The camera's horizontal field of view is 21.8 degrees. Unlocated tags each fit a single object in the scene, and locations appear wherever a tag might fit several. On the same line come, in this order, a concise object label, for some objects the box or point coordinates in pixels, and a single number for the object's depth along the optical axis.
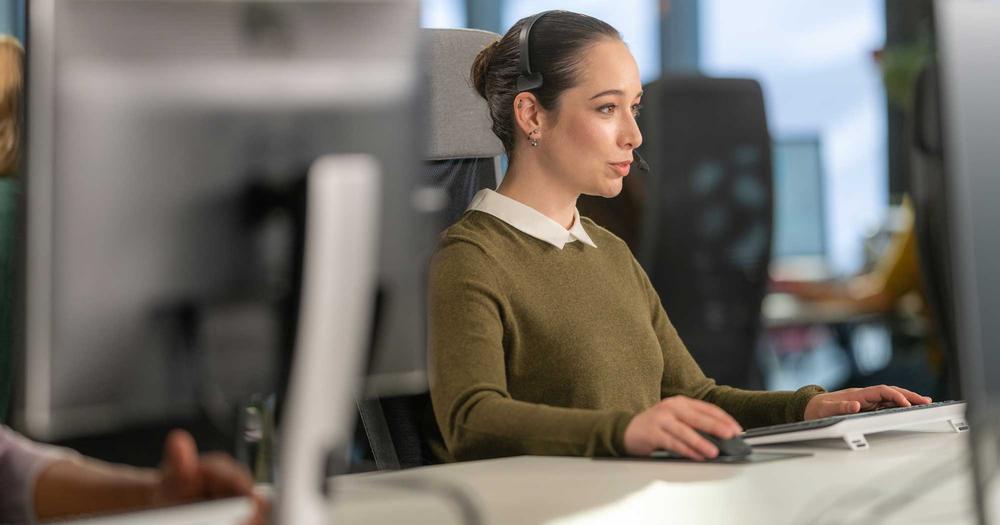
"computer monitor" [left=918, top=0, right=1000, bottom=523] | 2.15
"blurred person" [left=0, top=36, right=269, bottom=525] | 2.19
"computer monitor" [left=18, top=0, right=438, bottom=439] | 2.14
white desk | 2.34
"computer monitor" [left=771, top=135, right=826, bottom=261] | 6.20
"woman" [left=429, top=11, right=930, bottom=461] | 2.75
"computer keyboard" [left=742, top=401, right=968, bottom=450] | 2.64
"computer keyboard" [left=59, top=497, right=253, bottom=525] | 2.21
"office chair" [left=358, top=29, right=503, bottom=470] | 2.96
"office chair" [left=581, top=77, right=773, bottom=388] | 3.79
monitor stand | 2.18
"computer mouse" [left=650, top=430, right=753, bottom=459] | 2.57
